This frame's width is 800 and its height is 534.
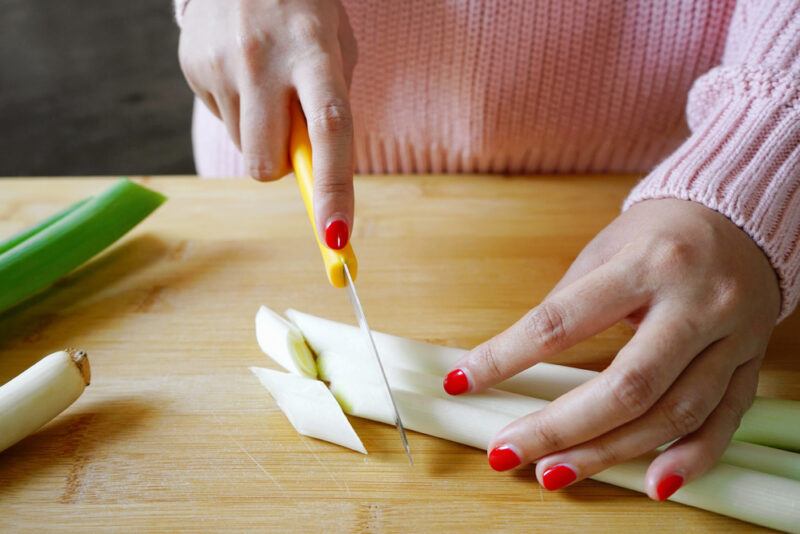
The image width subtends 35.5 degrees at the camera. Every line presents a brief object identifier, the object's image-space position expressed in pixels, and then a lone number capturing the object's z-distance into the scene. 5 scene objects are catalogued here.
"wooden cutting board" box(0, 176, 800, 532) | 0.44
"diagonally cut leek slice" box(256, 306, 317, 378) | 0.48
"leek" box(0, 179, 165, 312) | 0.52
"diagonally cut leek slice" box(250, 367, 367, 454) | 0.45
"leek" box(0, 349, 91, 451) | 0.45
